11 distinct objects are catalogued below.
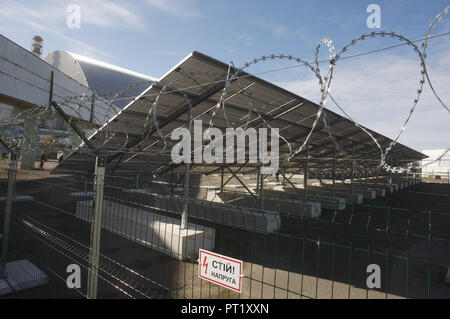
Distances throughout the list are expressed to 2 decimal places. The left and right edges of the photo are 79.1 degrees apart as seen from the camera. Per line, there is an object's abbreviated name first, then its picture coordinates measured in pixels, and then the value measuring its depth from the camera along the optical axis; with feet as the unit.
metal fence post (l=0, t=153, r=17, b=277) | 18.83
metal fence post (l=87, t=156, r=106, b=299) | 12.85
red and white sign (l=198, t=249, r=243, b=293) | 10.61
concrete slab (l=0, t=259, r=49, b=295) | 18.37
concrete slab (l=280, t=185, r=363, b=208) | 64.80
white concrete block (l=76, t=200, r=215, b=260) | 25.95
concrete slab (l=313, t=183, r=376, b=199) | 75.36
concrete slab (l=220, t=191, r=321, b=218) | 45.39
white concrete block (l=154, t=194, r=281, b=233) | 35.37
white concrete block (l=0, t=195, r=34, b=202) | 47.24
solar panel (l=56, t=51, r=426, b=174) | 25.45
